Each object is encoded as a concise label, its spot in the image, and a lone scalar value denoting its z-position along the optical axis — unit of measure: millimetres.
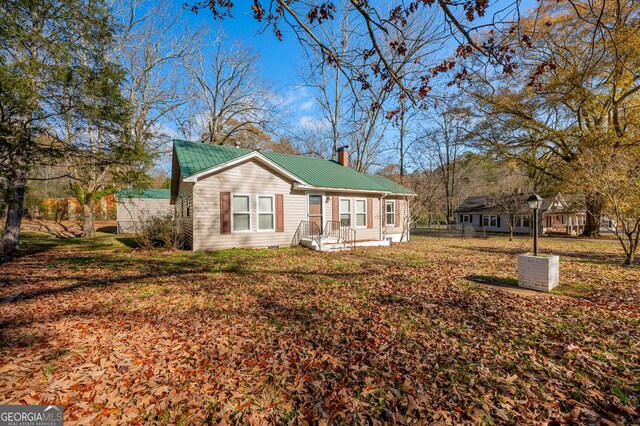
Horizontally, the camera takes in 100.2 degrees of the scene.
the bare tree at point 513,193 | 19656
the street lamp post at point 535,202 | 6910
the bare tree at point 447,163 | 29427
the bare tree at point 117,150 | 8344
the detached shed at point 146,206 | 19812
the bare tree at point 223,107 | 22156
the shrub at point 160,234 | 10688
